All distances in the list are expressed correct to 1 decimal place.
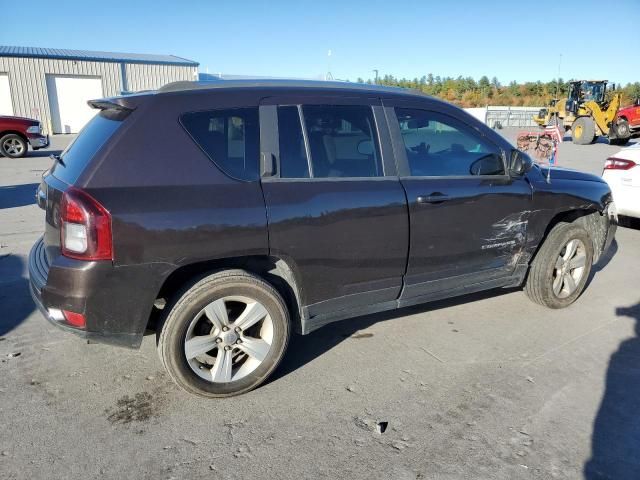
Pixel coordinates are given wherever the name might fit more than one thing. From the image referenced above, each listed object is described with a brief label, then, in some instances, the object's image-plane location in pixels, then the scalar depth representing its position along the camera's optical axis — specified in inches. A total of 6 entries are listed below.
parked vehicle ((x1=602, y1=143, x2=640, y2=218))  254.2
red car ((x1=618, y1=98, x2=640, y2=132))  861.8
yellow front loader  907.7
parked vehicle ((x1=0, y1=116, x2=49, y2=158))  602.5
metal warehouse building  1048.8
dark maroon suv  105.2
